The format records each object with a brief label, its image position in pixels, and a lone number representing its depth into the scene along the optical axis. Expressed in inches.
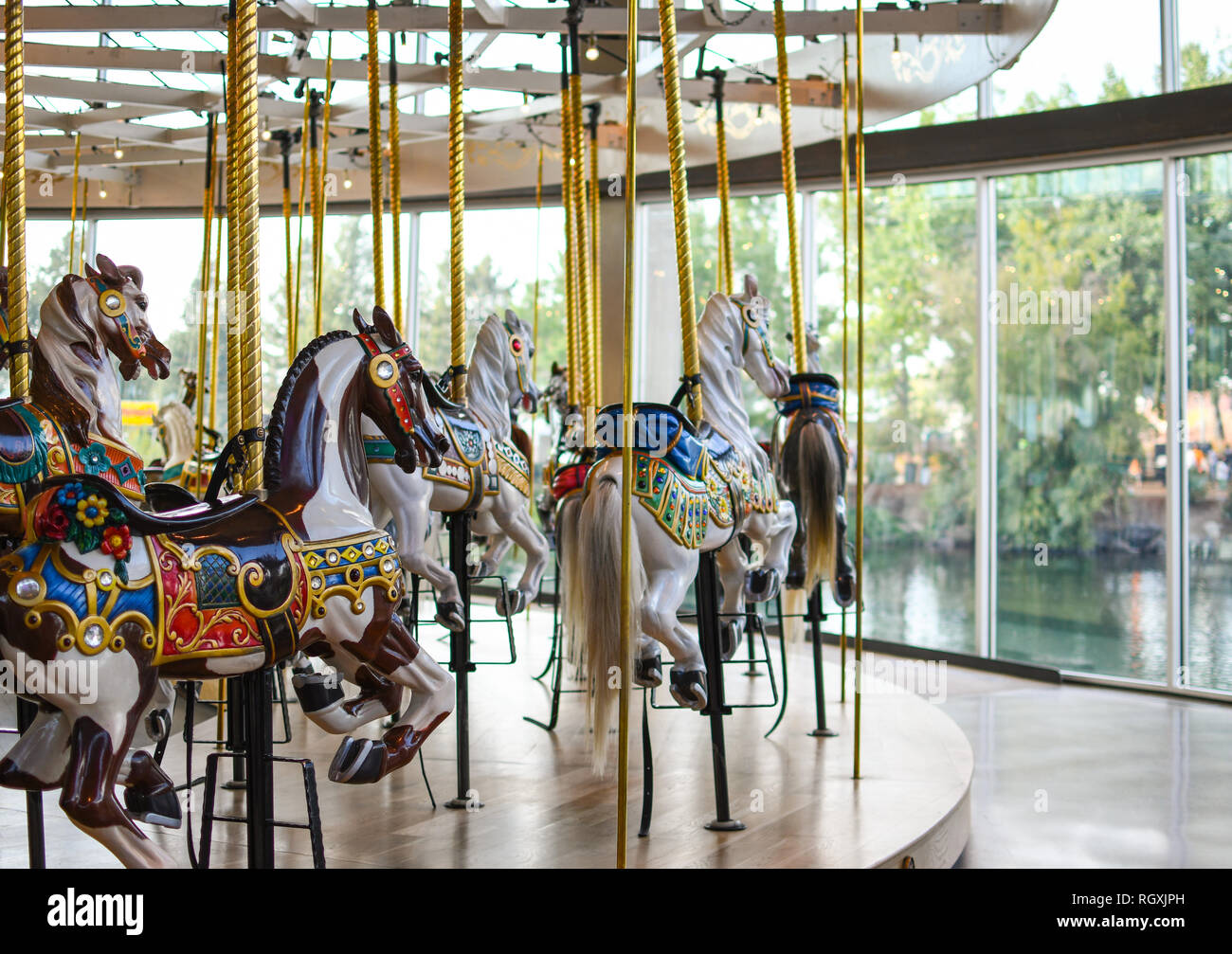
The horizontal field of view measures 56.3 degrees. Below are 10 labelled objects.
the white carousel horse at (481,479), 172.4
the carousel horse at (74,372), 138.7
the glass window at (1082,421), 323.0
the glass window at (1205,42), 305.7
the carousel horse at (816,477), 221.3
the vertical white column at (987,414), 350.3
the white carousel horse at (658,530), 149.5
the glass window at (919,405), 357.7
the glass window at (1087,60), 321.1
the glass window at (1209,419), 307.6
